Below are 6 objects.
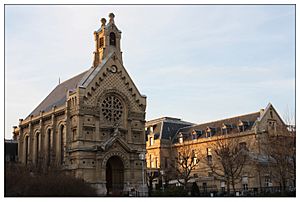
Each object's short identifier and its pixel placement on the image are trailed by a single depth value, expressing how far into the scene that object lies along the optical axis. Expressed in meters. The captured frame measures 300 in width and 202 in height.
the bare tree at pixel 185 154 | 78.57
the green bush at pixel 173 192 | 52.53
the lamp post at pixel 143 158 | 63.16
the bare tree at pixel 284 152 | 53.16
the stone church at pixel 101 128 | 64.00
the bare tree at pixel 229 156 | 62.58
